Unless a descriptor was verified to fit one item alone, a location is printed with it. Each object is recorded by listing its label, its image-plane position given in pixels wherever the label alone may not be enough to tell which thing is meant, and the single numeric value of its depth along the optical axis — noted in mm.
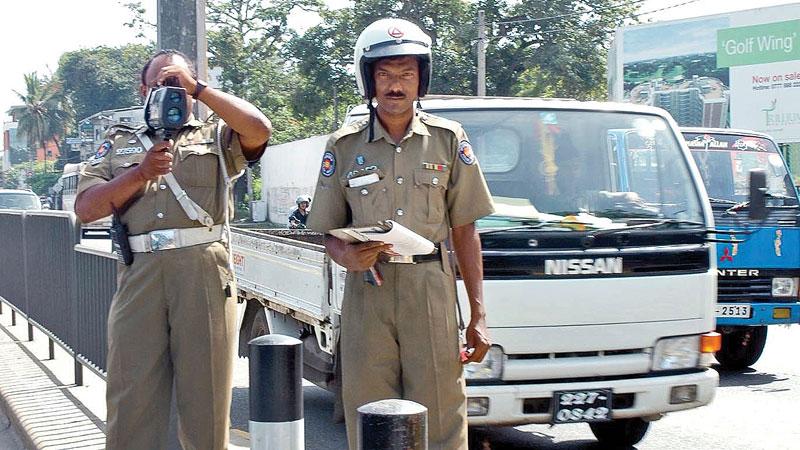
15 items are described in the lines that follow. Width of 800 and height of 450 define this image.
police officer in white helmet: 3611
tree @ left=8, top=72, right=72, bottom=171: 101625
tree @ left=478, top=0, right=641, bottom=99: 38344
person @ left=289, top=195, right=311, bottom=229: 14654
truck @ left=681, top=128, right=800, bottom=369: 8891
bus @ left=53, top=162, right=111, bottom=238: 40372
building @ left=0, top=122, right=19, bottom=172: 126025
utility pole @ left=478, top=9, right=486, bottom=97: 29250
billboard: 28641
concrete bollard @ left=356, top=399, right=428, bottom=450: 2373
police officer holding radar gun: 3998
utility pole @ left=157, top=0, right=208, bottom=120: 5730
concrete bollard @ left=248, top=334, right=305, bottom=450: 3287
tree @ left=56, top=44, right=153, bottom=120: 90500
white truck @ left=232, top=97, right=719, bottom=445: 5297
